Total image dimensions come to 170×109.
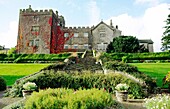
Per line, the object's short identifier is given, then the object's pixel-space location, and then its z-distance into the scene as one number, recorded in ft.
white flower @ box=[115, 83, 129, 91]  36.61
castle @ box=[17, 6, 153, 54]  162.61
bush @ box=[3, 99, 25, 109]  24.15
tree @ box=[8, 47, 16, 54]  162.72
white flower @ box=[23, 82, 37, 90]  37.11
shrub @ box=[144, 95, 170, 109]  21.29
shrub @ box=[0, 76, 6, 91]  49.98
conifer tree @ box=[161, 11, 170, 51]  96.75
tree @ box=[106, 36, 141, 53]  152.87
